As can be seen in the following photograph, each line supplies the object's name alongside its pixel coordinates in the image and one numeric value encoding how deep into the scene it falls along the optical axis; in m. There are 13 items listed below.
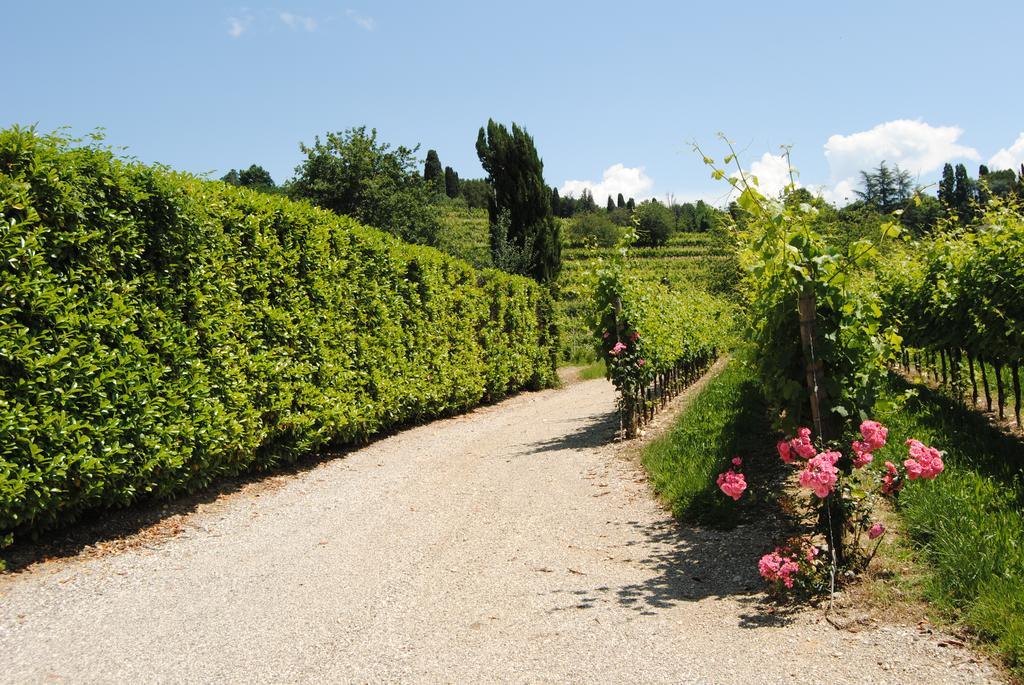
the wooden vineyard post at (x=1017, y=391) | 6.99
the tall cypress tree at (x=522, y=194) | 25.41
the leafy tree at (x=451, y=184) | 90.88
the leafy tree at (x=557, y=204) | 92.19
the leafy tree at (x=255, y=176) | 59.20
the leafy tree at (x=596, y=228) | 59.13
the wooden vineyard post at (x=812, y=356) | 4.16
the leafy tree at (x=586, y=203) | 102.07
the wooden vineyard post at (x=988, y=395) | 8.05
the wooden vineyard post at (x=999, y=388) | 7.46
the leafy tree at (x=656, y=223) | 69.09
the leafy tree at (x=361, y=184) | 33.03
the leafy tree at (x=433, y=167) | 71.56
